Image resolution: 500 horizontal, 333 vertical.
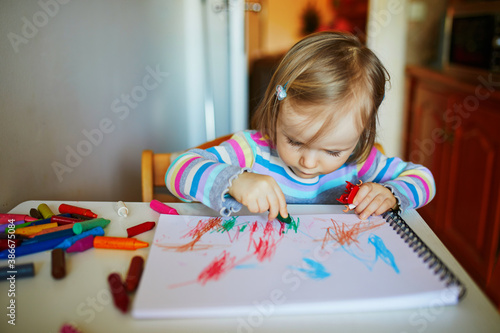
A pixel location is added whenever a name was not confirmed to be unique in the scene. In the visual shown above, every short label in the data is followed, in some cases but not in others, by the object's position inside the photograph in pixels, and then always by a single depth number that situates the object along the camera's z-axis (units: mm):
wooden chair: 854
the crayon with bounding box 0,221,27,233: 592
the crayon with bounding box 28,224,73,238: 583
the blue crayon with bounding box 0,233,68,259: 541
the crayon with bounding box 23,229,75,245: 562
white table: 420
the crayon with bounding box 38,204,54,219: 644
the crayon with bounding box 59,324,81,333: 401
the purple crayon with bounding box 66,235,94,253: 551
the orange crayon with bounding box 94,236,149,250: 564
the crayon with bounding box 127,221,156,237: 603
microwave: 1582
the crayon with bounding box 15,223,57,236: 584
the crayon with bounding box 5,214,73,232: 606
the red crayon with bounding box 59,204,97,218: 664
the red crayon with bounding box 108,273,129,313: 442
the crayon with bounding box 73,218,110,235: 584
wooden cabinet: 1508
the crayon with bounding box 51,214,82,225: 619
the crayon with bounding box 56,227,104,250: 561
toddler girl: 655
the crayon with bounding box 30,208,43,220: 644
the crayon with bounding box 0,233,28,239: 567
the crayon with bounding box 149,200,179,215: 669
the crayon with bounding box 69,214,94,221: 650
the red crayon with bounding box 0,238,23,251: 550
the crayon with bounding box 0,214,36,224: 628
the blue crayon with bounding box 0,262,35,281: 495
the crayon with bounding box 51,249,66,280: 497
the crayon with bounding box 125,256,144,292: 473
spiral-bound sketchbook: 442
